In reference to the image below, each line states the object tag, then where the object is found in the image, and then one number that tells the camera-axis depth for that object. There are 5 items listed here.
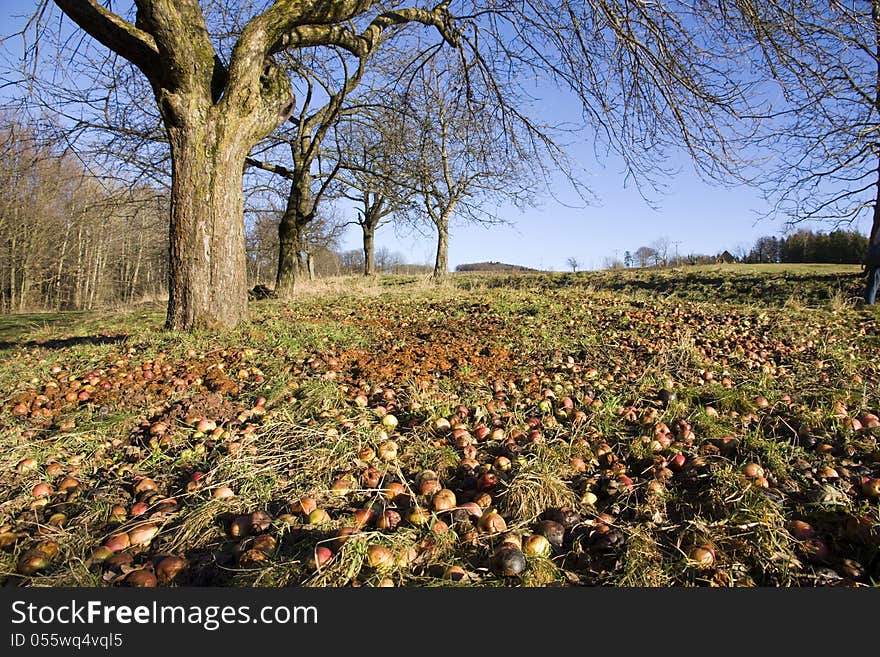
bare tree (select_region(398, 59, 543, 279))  6.77
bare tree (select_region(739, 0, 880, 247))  3.40
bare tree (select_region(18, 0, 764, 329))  4.18
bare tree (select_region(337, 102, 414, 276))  9.84
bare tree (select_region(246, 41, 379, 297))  9.88
